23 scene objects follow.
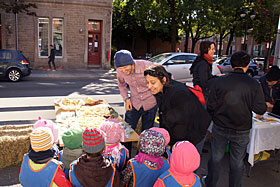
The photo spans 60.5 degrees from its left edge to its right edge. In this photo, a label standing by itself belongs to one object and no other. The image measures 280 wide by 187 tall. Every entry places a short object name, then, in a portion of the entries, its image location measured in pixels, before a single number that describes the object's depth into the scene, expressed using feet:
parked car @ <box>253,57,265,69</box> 102.17
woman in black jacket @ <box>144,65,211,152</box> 8.51
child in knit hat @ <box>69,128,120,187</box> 7.18
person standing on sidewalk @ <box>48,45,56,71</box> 55.90
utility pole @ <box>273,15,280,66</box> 19.84
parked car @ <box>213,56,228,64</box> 58.87
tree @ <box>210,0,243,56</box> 71.36
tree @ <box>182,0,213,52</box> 66.18
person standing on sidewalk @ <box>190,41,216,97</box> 13.53
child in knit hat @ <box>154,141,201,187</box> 7.06
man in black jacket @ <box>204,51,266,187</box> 9.27
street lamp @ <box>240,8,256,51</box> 58.18
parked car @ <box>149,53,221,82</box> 39.60
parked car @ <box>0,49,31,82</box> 40.37
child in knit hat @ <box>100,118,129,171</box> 9.27
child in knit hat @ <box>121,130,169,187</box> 7.82
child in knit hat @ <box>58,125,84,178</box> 8.89
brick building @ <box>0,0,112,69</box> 59.57
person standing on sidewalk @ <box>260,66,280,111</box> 15.26
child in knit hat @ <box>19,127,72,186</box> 7.51
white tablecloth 12.60
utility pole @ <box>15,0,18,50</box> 58.27
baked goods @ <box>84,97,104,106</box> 18.47
